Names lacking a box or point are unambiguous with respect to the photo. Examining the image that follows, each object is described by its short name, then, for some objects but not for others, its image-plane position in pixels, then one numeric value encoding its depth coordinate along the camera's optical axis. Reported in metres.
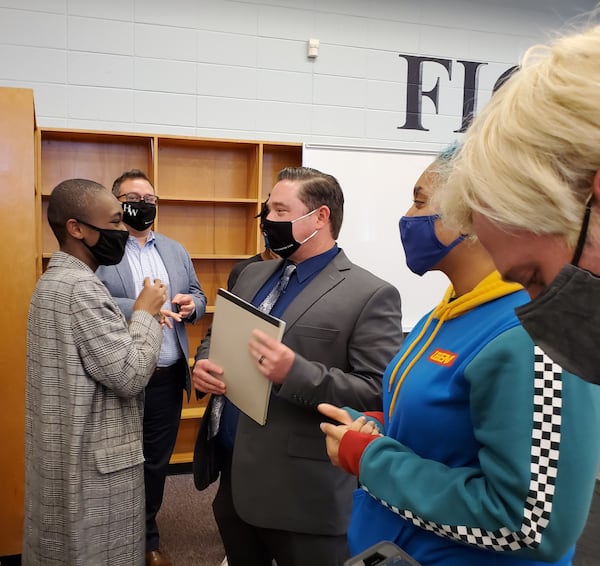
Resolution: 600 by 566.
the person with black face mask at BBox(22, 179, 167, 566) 1.68
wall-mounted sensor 3.95
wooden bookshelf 3.61
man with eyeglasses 2.62
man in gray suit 1.57
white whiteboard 3.98
